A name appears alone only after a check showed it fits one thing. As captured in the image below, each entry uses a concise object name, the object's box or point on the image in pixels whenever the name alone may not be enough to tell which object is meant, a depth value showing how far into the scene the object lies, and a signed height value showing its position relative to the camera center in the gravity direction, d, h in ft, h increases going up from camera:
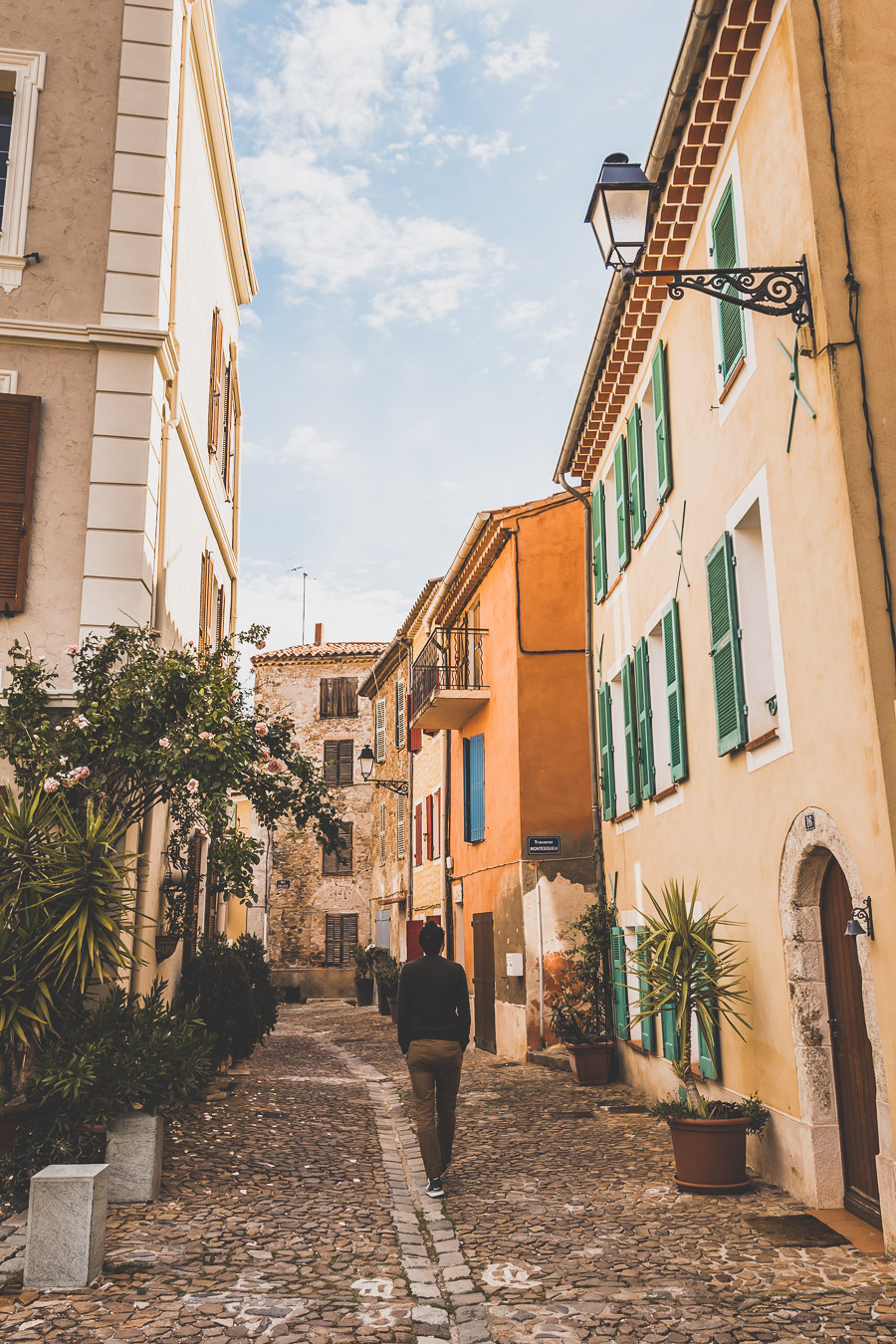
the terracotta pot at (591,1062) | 39.17 -3.52
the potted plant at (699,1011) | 22.18 -1.14
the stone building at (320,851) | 111.34 +11.23
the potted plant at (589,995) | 40.32 -1.32
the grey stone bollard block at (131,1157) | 21.12 -3.51
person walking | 23.11 -1.61
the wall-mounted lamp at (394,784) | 85.66 +13.45
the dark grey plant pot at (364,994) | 88.79 -2.41
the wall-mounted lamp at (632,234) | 20.02 +12.64
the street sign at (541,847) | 47.24 +4.63
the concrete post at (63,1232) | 16.60 -3.85
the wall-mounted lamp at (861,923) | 18.16 +0.51
